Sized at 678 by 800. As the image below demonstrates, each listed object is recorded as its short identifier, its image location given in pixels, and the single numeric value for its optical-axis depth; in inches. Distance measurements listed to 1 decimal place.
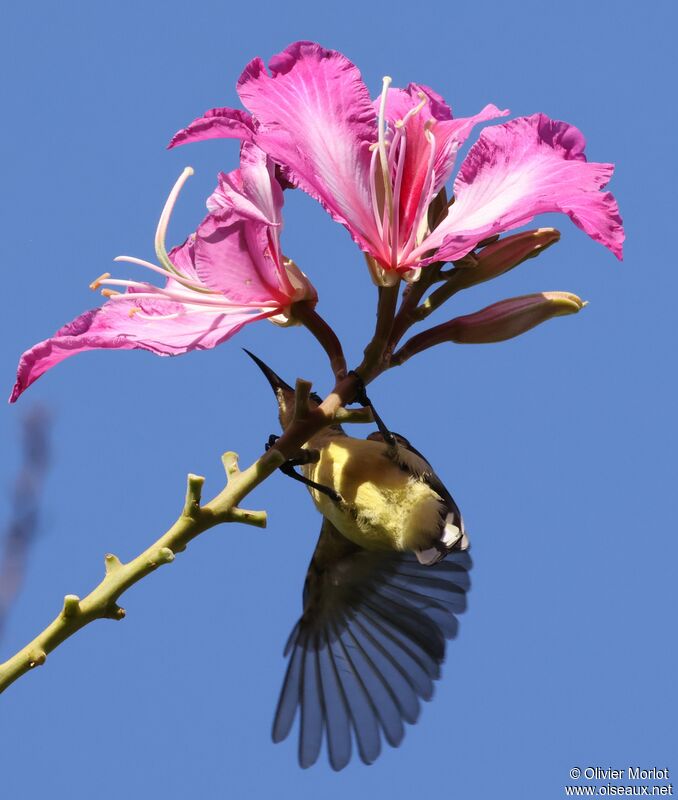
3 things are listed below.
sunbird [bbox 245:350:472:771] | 255.1
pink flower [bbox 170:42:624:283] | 191.0
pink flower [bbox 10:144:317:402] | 192.7
